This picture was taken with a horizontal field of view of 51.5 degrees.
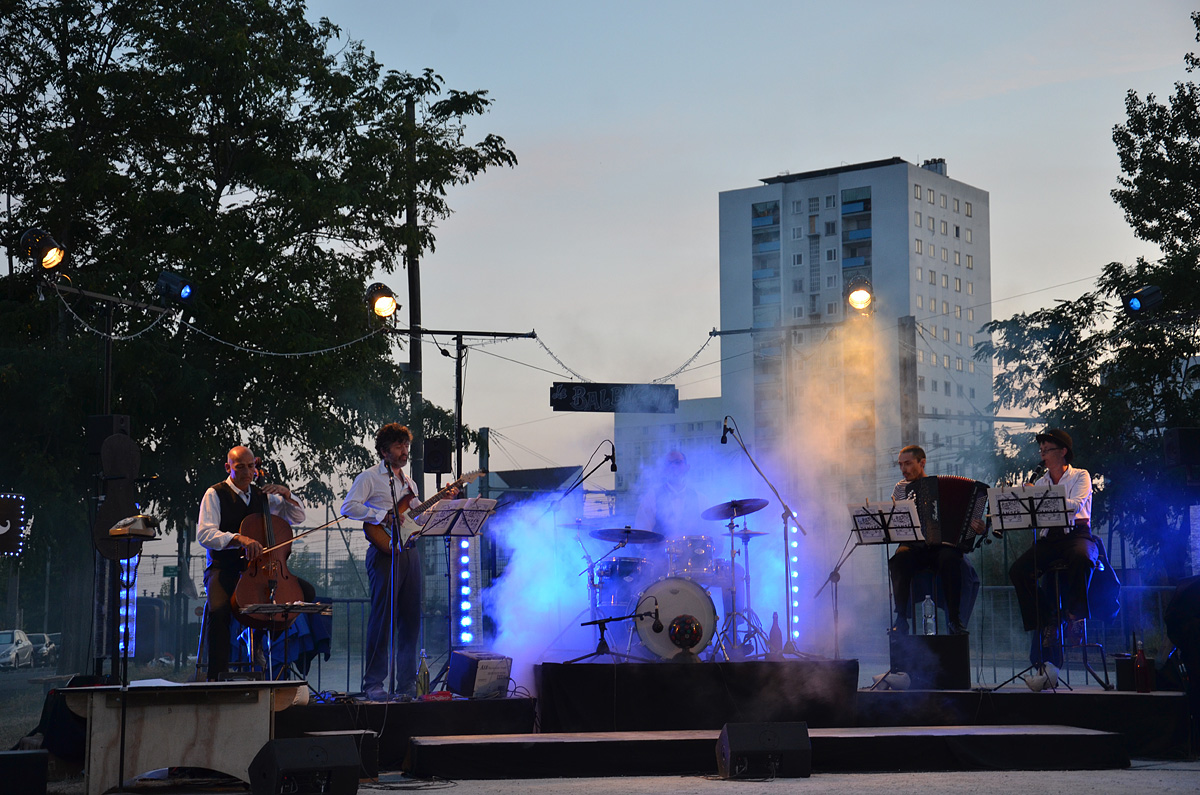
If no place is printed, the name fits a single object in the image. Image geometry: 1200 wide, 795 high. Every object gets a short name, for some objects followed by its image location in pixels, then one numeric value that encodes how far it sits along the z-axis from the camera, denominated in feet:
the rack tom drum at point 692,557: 32.83
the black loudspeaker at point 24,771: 19.03
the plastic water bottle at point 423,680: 25.54
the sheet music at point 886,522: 26.73
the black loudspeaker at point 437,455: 39.73
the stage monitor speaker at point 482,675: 25.38
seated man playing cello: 25.72
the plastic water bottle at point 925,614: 29.52
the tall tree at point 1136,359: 60.44
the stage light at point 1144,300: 35.51
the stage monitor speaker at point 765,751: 22.36
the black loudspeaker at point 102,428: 33.81
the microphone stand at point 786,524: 28.09
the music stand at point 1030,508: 25.52
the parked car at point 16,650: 82.99
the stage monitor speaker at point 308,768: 19.90
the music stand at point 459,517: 24.97
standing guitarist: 25.64
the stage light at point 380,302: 46.09
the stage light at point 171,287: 35.91
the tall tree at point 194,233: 53.16
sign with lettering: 50.44
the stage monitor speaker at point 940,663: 26.78
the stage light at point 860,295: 39.78
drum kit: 28.04
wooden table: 21.01
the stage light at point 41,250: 32.55
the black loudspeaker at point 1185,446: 31.45
